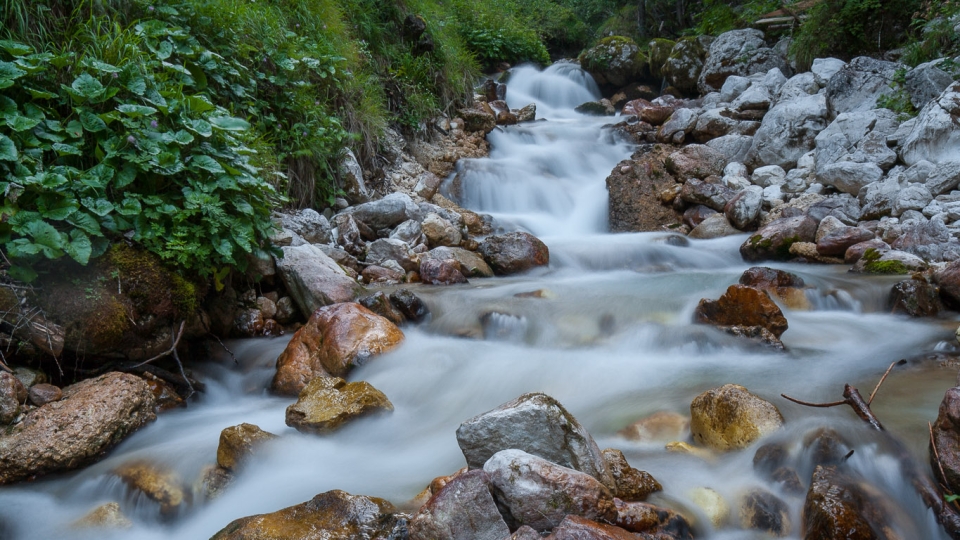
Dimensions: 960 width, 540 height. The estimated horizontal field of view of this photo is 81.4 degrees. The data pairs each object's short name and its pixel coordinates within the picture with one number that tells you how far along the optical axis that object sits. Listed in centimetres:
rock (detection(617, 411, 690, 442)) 297
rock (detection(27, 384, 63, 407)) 288
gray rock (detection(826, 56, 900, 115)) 823
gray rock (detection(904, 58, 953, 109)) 722
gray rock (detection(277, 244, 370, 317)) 448
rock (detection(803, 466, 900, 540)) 197
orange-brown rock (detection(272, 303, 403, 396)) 377
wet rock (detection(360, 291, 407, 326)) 448
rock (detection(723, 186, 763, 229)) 720
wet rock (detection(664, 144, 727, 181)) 859
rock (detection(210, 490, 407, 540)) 208
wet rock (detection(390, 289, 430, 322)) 471
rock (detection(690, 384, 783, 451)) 270
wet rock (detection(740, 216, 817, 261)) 625
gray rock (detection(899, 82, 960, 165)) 631
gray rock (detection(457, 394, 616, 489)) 225
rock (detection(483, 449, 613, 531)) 196
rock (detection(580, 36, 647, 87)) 1477
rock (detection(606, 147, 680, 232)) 824
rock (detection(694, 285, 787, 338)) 411
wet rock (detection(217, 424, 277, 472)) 272
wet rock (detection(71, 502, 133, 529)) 245
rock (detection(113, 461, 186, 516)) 257
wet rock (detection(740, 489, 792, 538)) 222
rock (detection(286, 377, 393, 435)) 301
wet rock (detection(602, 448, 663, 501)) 235
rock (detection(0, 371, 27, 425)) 268
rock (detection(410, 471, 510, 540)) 190
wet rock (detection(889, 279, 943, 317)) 430
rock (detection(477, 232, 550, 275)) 643
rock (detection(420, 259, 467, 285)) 575
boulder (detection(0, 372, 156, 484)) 261
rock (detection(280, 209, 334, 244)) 556
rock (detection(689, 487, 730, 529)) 232
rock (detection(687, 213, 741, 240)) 729
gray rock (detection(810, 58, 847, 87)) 934
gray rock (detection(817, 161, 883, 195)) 678
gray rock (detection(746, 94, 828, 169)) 828
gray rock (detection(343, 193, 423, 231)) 651
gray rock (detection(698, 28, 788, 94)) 1166
